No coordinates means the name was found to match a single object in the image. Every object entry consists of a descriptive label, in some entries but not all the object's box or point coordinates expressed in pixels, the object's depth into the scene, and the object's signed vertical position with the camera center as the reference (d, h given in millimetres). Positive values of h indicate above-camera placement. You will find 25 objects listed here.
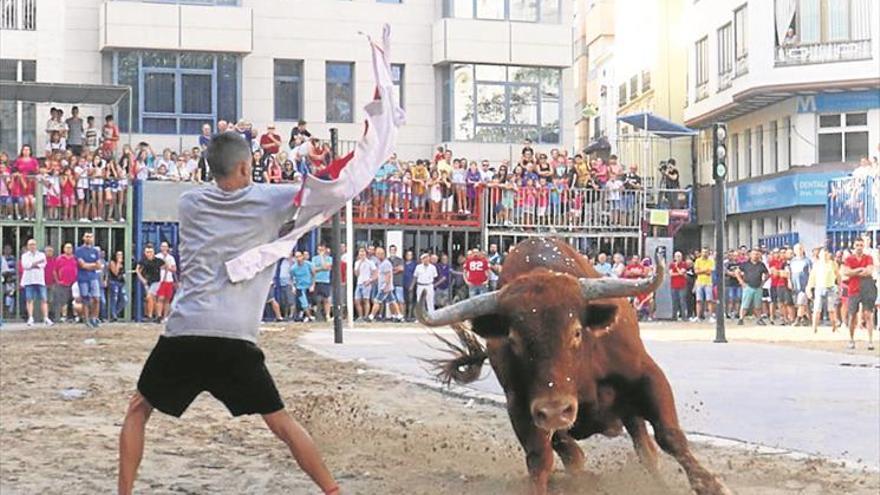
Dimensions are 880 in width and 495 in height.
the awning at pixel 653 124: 40312 +4157
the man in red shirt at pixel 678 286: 31266 -766
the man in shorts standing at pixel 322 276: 28438 -446
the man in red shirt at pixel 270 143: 27516 +2438
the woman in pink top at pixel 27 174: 26797 +1723
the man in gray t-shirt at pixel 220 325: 5695 -307
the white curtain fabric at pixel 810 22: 40403 +7355
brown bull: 6000 -527
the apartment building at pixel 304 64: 33531 +5314
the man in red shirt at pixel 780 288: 30031 -789
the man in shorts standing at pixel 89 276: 25859 -388
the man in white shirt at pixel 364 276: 28641 -452
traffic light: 20188 +1638
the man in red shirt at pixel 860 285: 20578 -500
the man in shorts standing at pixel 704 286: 31578 -776
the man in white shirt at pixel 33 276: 25469 -379
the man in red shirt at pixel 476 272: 27406 -358
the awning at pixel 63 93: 27844 +3663
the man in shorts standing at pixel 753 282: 30438 -657
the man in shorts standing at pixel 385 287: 28594 -695
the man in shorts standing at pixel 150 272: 26875 -322
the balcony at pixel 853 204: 28438 +1143
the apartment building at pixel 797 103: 39406 +4934
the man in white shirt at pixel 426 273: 27672 -392
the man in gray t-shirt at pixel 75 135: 28516 +2707
